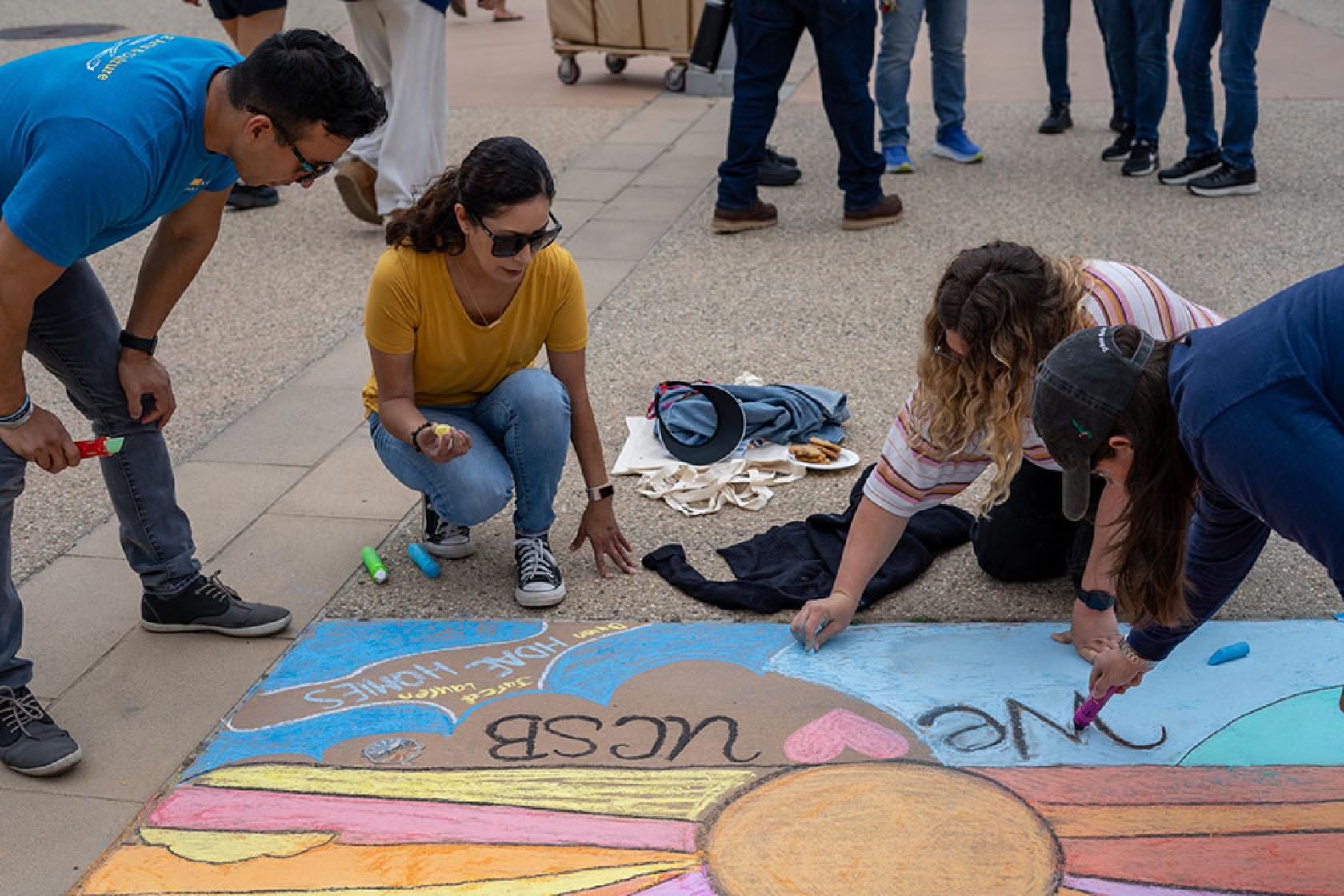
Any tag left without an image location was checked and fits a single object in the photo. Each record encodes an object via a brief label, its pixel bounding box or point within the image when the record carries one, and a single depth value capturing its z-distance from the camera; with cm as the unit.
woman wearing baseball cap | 158
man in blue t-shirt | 218
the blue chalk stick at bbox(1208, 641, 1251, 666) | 264
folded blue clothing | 365
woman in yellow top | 270
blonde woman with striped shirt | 235
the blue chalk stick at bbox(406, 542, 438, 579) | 310
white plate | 354
